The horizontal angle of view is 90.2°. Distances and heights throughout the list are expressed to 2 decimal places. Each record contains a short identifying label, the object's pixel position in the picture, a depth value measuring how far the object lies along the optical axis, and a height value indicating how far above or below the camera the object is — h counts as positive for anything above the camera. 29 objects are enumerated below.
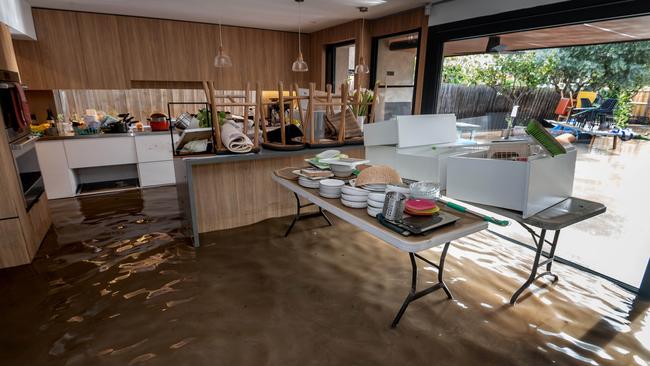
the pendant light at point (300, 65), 4.15 +0.42
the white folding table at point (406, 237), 1.36 -0.57
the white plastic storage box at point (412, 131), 2.22 -0.22
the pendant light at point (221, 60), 3.97 +0.46
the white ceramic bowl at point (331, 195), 1.90 -0.55
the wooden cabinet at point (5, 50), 2.69 +0.39
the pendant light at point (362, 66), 3.98 +0.40
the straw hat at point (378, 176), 1.84 -0.42
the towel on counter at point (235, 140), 2.67 -0.34
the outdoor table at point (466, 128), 3.58 -0.30
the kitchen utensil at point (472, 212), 1.54 -0.56
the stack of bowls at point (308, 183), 2.06 -0.52
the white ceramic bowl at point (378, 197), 1.62 -0.47
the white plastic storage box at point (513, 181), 1.61 -0.41
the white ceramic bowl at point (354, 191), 1.73 -0.48
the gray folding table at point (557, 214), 1.66 -0.60
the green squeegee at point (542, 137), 1.69 -0.18
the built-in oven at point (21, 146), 2.63 -0.42
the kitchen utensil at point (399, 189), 1.73 -0.47
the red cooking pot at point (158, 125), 4.68 -0.38
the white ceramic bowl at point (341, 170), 2.13 -0.45
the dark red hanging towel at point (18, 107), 2.77 -0.09
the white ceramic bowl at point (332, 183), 1.91 -0.49
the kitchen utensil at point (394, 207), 1.51 -0.49
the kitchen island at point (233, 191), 2.88 -0.90
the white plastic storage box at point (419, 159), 2.04 -0.39
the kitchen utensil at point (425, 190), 1.68 -0.46
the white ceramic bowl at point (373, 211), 1.61 -0.54
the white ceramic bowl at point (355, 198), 1.74 -0.51
